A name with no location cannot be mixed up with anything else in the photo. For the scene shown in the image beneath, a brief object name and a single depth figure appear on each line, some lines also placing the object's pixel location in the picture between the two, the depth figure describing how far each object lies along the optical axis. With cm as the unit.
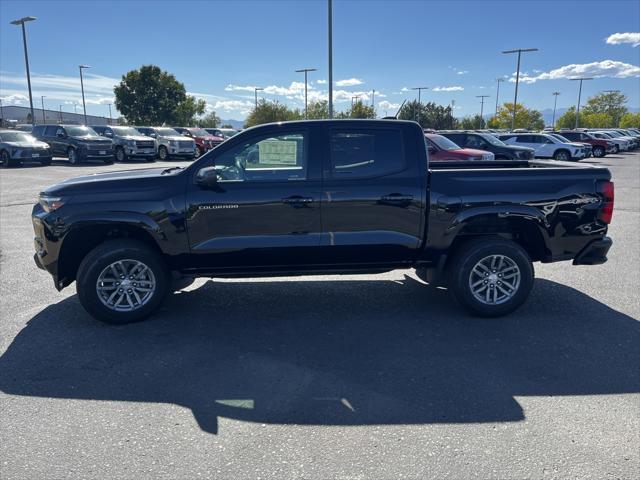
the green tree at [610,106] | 10189
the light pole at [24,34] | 3089
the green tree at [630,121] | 9131
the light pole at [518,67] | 4497
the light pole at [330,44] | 1880
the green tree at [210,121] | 8988
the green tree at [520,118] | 9181
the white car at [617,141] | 3909
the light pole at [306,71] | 3981
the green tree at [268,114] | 4457
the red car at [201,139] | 2973
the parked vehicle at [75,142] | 2344
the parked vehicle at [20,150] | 2241
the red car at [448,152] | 1506
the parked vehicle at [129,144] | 2572
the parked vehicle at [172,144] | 2681
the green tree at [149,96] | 5841
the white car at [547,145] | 2714
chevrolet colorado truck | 481
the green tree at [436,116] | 7181
